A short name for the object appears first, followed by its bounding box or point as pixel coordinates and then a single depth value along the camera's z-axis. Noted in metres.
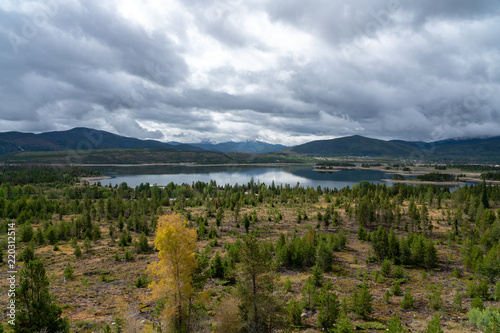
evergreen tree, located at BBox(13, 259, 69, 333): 14.64
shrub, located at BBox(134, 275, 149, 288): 27.09
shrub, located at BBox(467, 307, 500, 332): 16.52
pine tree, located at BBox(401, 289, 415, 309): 21.22
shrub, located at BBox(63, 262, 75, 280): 28.53
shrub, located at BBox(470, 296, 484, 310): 19.12
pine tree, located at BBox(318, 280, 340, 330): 18.05
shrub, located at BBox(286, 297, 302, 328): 18.80
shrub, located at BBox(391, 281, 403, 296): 24.44
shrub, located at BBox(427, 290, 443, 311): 21.17
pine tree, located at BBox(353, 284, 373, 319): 19.78
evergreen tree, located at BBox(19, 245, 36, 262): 32.84
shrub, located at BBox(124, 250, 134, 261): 36.06
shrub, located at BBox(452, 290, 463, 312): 20.34
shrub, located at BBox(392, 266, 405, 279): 28.83
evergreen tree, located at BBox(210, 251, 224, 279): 30.33
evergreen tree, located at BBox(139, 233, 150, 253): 40.31
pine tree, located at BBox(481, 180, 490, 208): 71.62
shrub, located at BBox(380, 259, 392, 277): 29.77
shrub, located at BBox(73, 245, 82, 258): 36.89
